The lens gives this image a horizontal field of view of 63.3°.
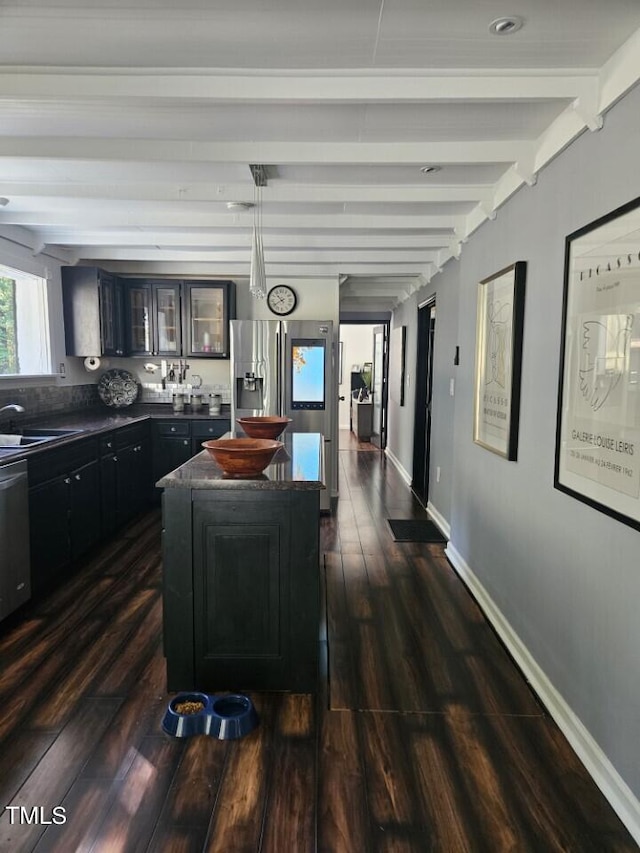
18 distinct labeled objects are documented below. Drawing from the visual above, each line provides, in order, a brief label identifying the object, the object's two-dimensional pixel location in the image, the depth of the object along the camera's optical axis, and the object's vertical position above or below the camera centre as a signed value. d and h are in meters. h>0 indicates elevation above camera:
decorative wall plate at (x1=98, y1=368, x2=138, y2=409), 5.49 -0.23
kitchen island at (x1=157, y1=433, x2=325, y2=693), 2.19 -0.91
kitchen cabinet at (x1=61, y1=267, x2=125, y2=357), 4.79 +0.51
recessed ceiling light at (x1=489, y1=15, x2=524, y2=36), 1.57 +1.05
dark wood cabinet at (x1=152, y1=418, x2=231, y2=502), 5.03 -0.72
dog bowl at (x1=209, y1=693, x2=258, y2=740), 1.97 -1.36
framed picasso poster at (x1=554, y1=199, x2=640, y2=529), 1.62 +0.00
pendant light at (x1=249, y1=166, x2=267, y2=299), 2.67 +0.53
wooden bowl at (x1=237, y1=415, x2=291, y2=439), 2.95 -0.34
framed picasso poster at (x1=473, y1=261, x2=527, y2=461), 2.61 +0.05
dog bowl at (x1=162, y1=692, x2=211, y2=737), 1.98 -1.35
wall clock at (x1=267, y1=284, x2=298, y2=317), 5.66 +0.74
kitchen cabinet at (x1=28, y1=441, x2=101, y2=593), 3.02 -0.91
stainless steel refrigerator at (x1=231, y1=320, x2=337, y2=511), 4.87 -0.04
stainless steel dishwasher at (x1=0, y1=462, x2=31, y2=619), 2.69 -0.92
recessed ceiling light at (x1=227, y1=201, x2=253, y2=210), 3.21 +1.03
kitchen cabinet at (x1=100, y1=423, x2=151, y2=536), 4.02 -0.91
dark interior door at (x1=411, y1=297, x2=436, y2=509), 5.64 -0.37
